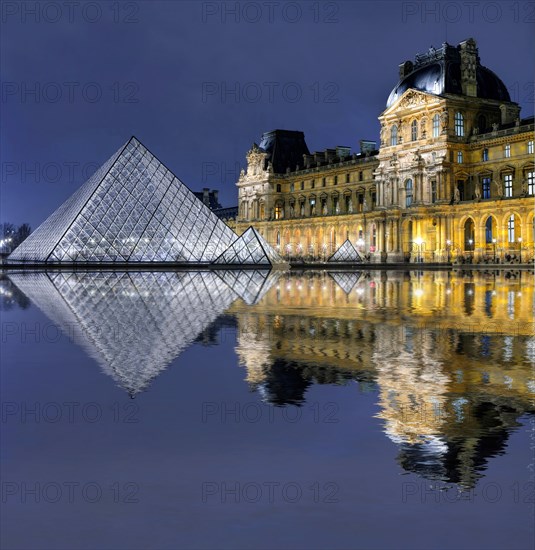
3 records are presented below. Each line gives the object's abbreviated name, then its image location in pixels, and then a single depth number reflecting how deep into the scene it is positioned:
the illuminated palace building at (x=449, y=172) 67.88
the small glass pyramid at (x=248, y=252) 56.04
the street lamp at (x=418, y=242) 72.34
